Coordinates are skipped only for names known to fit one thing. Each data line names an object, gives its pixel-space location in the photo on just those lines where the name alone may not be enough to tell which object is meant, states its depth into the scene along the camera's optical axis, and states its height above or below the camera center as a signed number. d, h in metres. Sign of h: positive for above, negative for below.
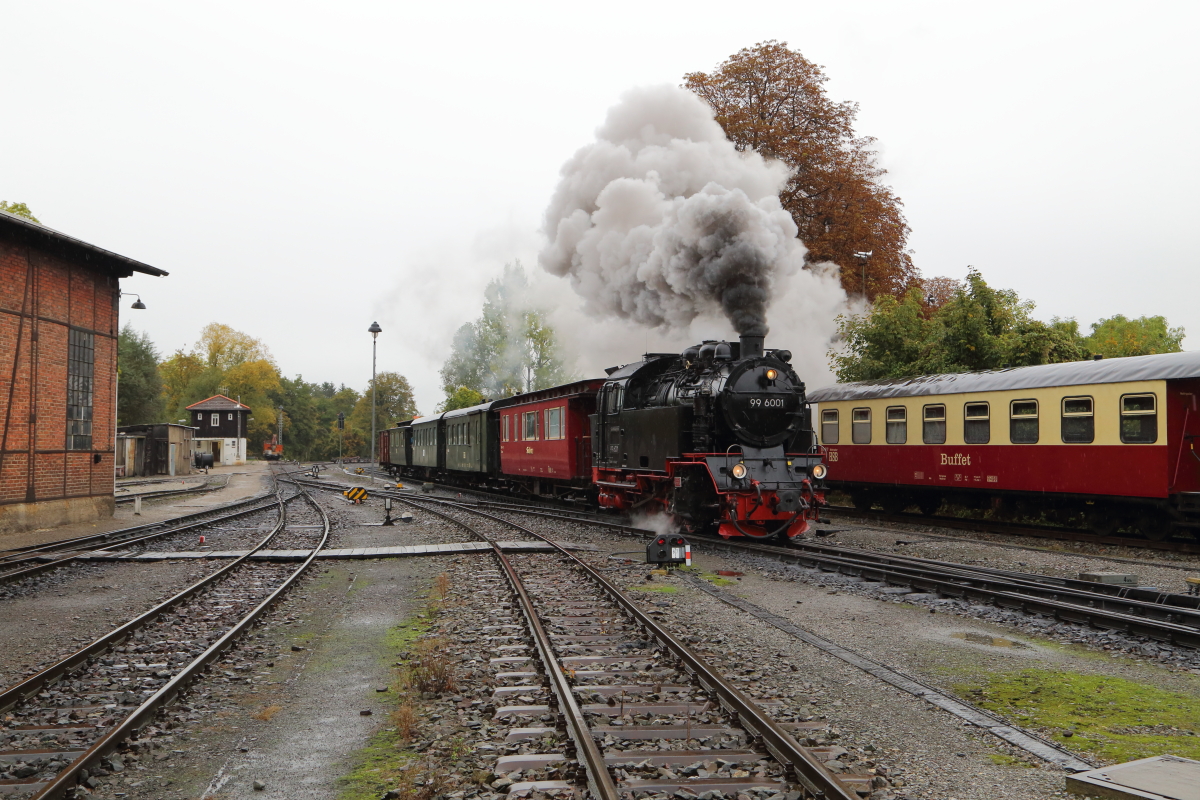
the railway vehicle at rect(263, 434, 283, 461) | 80.44 -0.34
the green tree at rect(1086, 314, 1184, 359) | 48.81 +7.24
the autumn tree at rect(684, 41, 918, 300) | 24.94 +8.85
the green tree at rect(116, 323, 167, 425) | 55.97 +4.55
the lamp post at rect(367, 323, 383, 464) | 32.25 +4.41
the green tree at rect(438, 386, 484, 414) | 48.72 +2.77
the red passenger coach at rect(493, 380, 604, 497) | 17.66 +0.15
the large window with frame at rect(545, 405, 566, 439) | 18.28 +0.47
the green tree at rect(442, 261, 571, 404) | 47.91 +5.72
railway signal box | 9.76 -1.25
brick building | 14.81 +1.44
